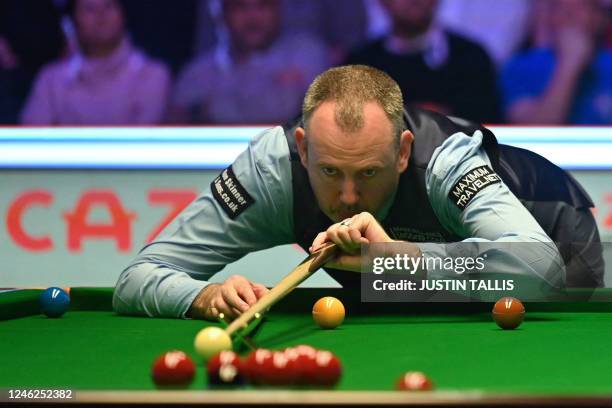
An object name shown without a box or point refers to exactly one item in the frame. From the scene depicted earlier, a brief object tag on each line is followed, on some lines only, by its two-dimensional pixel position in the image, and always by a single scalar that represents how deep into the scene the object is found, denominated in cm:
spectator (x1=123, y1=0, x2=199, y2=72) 1235
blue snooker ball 602
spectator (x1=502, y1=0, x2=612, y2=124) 1195
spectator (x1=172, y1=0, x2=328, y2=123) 1217
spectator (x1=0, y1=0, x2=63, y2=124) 1259
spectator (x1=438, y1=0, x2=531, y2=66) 1197
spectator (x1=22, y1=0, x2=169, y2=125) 1234
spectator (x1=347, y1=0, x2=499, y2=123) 1202
